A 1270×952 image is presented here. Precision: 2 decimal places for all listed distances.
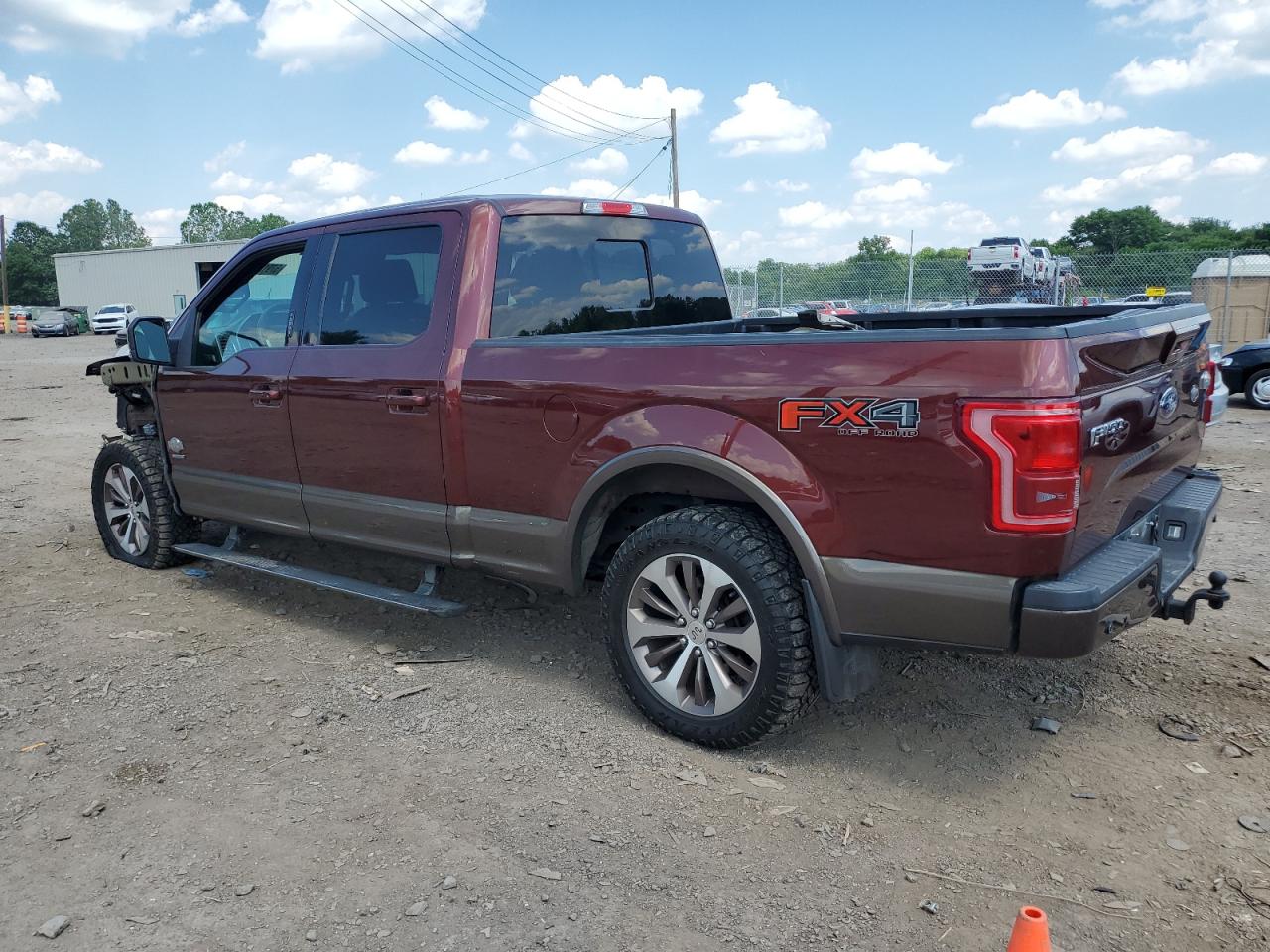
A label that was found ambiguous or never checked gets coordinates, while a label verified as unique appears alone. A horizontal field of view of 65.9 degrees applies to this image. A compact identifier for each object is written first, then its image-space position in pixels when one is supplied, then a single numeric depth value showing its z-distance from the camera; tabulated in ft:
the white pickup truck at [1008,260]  73.87
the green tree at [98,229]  427.33
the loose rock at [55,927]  8.31
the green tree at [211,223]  425.28
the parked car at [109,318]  151.86
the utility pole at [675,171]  96.89
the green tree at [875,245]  250.78
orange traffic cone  6.37
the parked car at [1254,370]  42.14
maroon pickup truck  9.11
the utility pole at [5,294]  180.12
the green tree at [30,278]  296.71
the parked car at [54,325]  154.43
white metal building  165.17
